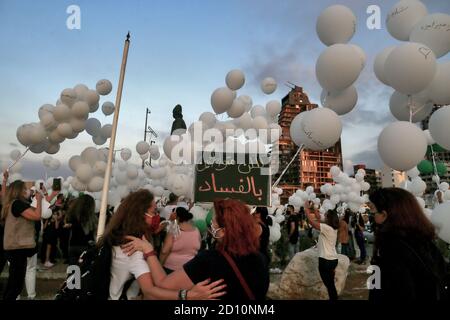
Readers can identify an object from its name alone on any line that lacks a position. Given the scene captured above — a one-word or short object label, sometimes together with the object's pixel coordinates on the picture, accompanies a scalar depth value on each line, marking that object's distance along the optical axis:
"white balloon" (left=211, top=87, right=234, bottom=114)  5.90
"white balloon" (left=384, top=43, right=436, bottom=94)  3.50
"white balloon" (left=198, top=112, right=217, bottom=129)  6.14
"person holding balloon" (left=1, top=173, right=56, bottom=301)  3.31
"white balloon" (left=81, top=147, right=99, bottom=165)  6.08
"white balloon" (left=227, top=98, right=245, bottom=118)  6.25
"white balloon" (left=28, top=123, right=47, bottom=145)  5.75
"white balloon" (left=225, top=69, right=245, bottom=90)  6.00
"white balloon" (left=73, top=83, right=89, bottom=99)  6.11
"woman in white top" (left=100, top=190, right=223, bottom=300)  1.56
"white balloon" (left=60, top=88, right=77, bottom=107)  5.92
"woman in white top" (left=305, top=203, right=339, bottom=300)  4.09
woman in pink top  3.14
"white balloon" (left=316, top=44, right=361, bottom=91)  3.99
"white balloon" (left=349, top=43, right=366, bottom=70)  4.20
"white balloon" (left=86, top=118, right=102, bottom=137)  6.59
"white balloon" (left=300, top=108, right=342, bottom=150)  4.00
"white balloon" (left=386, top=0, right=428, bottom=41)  4.34
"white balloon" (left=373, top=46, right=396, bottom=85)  4.53
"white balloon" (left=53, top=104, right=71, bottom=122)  5.85
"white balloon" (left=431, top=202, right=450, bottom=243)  3.15
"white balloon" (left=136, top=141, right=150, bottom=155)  7.94
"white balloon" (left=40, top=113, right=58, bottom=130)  5.89
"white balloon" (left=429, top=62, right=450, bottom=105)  3.82
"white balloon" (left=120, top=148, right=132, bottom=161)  8.51
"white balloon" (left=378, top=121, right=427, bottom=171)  3.40
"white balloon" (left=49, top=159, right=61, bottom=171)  9.02
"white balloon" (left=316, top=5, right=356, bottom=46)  4.31
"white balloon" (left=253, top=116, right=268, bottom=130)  6.48
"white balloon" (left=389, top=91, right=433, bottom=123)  4.26
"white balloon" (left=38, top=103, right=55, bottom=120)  5.96
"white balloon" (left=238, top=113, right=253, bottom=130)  6.59
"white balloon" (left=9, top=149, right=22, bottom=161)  7.42
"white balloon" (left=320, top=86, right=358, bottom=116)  4.64
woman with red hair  1.56
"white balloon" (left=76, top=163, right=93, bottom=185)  5.92
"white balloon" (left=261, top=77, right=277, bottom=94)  6.96
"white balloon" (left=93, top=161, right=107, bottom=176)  5.93
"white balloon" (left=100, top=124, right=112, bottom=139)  6.68
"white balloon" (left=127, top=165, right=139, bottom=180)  7.20
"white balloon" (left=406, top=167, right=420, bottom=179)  5.32
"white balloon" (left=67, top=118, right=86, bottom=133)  6.11
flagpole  4.58
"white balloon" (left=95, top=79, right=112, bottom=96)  6.43
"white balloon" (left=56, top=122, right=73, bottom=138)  6.02
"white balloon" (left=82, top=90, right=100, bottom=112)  6.15
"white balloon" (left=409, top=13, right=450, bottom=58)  3.79
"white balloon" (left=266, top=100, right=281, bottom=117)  7.05
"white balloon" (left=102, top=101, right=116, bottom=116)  6.93
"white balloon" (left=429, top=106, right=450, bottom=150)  3.45
